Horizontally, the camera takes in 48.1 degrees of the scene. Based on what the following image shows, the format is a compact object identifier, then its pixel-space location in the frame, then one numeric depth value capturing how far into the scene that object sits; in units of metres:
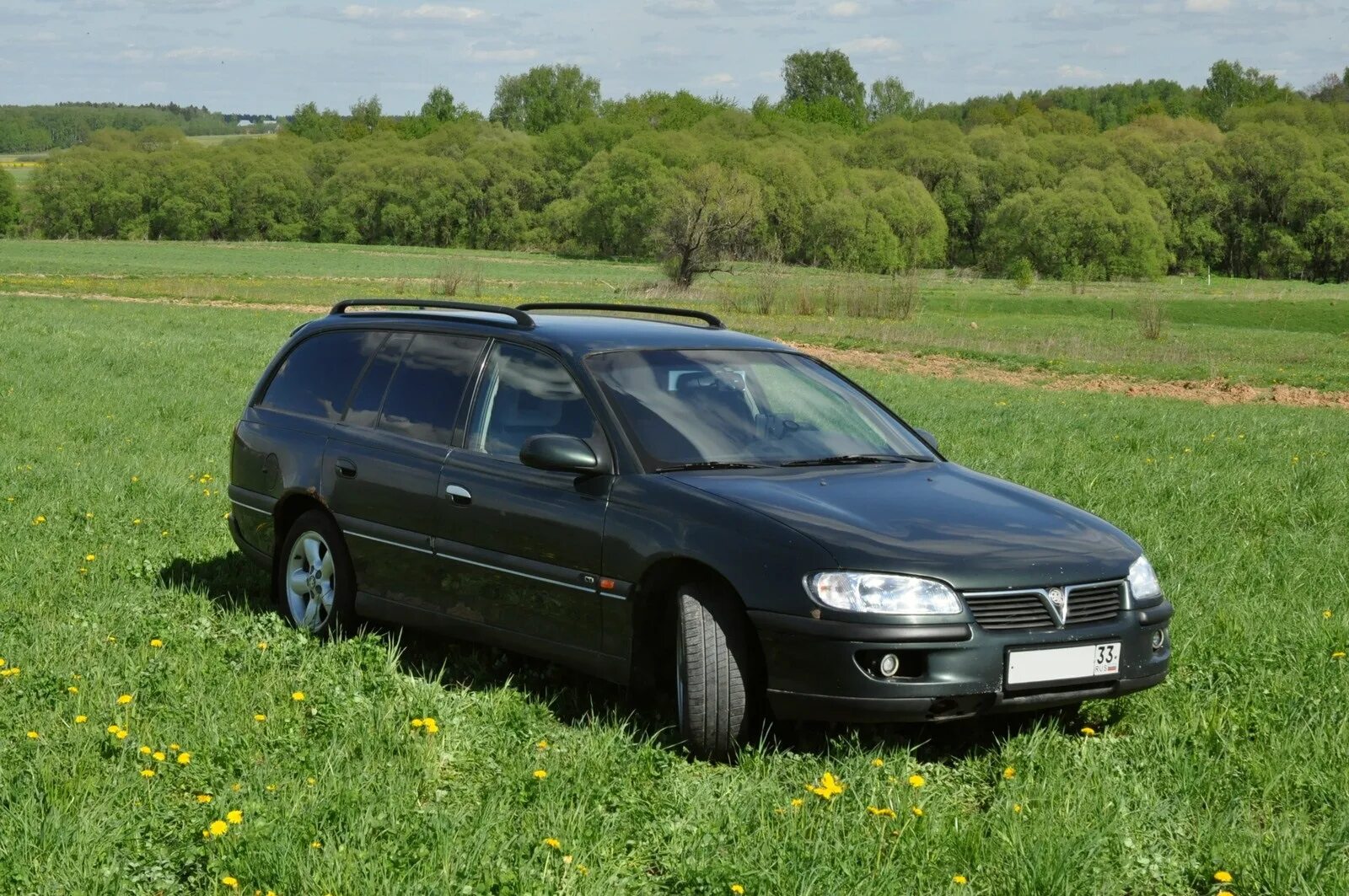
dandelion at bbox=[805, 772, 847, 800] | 4.48
